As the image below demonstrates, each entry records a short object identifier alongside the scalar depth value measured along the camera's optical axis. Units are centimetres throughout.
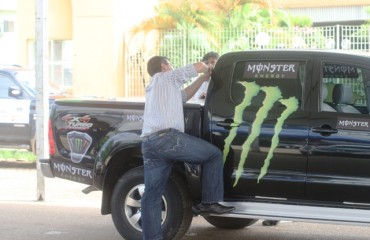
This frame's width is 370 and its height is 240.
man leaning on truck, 706
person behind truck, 945
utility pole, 1061
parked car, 1434
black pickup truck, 685
